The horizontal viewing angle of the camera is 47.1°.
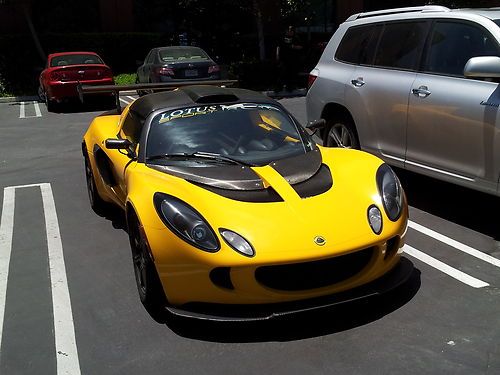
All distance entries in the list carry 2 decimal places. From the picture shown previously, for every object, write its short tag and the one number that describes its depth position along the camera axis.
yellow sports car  3.22
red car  13.95
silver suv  4.72
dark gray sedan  14.47
